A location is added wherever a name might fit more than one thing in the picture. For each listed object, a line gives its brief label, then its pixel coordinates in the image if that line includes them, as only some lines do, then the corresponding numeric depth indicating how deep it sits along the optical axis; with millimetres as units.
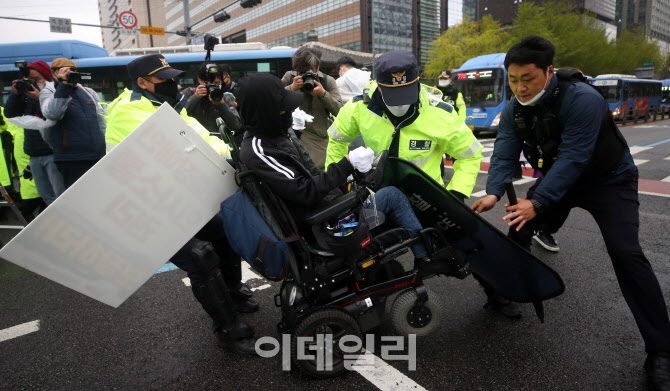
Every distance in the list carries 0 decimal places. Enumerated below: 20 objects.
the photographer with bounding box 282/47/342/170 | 4285
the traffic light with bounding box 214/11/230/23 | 17466
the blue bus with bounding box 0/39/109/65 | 11459
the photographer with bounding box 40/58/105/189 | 3969
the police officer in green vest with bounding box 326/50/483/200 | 2428
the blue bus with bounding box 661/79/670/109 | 29241
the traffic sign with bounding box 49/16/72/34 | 19016
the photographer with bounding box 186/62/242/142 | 3510
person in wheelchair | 2043
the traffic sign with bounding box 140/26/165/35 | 19097
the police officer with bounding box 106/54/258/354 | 2424
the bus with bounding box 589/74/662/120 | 22359
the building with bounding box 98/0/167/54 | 83812
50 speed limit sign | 19591
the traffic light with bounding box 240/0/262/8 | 14758
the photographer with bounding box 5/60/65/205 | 4438
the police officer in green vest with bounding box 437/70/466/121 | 7477
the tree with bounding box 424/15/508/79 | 32562
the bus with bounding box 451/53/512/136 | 15612
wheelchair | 2100
